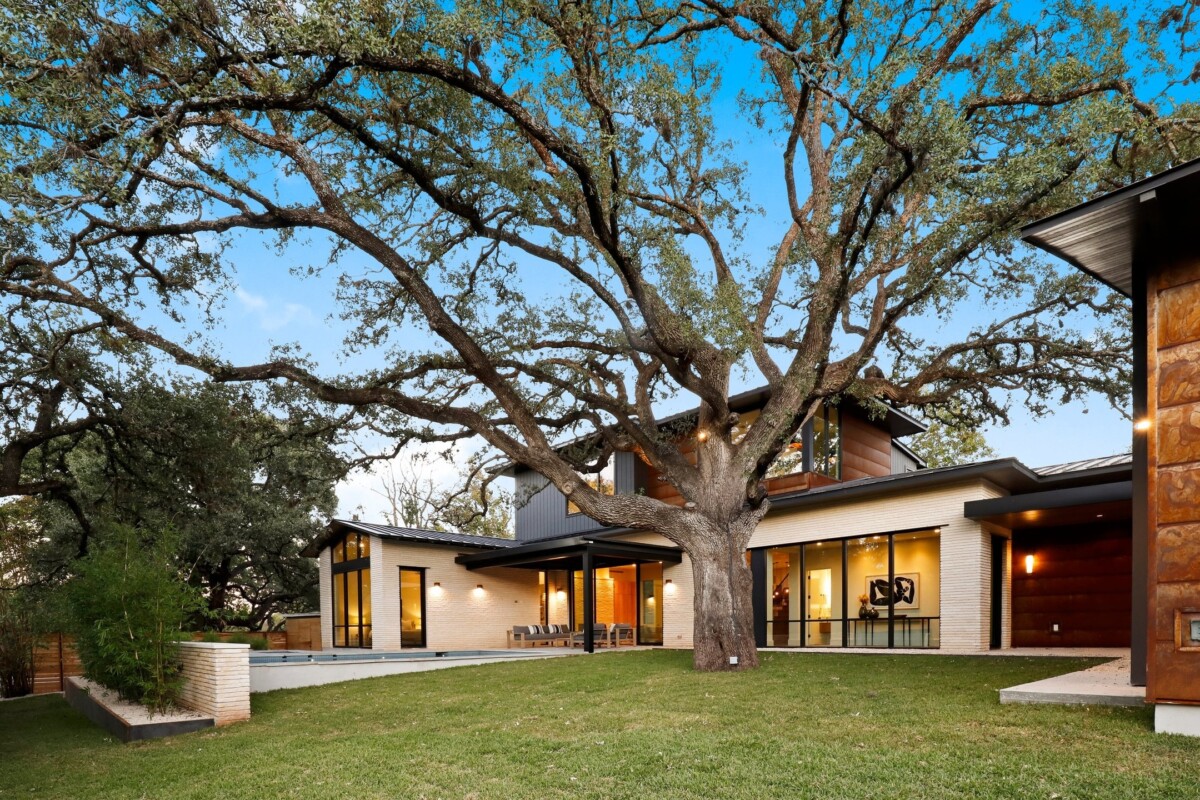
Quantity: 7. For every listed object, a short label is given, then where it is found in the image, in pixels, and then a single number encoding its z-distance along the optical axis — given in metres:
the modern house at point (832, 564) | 14.14
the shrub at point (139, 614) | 9.62
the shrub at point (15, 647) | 15.98
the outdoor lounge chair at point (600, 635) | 19.59
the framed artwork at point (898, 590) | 15.23
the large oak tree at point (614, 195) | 8.16
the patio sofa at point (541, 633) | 19.83
